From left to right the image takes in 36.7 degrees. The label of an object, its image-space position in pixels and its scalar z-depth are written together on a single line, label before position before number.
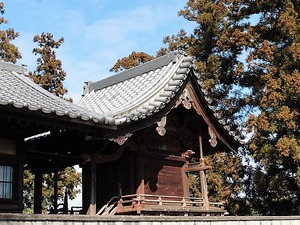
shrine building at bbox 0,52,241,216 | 10.28
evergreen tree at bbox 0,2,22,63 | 29.72
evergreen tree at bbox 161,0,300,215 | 22.92
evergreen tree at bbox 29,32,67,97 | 28.61
